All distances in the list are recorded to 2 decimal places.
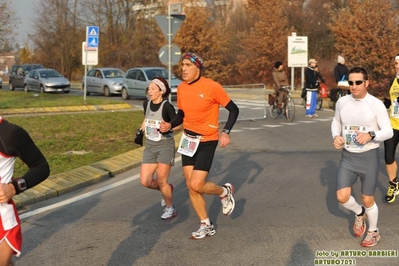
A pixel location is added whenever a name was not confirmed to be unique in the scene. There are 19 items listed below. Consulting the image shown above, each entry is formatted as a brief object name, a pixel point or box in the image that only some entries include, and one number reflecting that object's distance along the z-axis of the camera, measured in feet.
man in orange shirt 22.93
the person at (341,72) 71.72
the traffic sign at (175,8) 56.95
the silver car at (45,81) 122.31
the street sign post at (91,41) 83.35
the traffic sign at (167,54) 57.31
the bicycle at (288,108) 64.39
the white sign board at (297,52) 103.96
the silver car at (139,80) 99.71
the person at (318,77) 70.61
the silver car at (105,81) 113.29
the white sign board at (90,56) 86.48
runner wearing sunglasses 21.21
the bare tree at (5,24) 85.28
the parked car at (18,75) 136.36
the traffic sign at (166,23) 56.65
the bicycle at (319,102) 78.38
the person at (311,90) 68.95
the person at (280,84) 64.34
